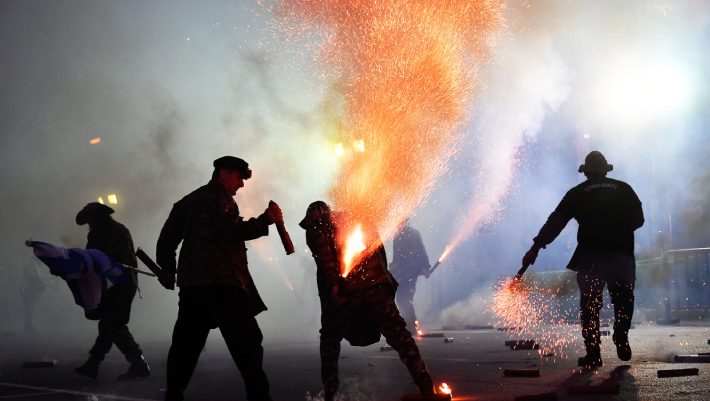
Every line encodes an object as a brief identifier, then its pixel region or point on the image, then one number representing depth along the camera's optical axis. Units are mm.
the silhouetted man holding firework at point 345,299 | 6340
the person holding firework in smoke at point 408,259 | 17016
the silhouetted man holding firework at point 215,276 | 5742
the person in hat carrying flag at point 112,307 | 9789
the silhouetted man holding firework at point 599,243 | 8414
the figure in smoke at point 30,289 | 26125
